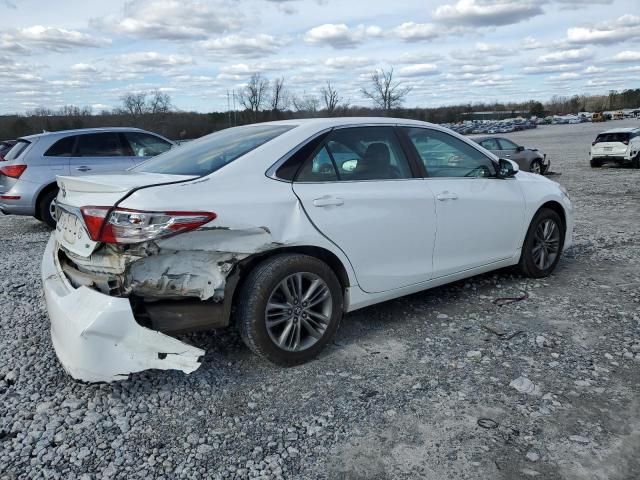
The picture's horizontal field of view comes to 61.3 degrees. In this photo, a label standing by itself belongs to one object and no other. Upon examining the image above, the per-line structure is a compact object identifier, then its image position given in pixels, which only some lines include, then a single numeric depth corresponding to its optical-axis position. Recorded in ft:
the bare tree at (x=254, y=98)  281.33
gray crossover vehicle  28.27
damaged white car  9.82
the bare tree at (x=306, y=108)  257.87
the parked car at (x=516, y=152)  57.82
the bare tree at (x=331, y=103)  260.70
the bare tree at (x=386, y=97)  267.39
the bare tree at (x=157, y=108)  231.50
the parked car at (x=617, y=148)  64.85
